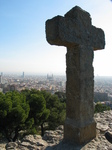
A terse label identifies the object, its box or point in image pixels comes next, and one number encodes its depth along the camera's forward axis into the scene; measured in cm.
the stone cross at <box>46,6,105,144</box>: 329
